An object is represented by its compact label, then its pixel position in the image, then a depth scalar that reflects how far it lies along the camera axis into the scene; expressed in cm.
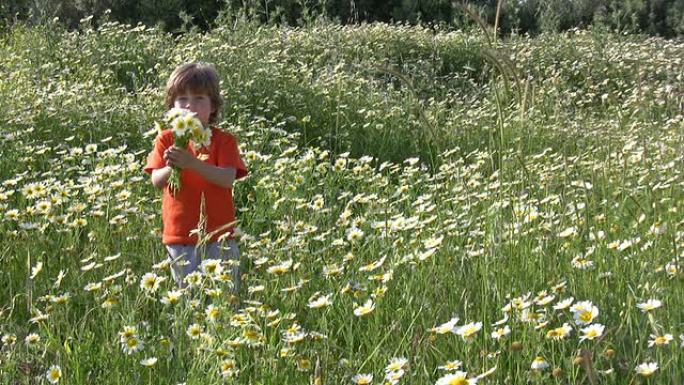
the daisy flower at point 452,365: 202
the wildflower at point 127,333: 229
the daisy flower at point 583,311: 214
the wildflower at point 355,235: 321
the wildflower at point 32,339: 240
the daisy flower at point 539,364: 198
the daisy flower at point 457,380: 188
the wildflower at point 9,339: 234
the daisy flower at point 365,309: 242
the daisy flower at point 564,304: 224
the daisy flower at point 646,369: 193
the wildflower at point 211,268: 243
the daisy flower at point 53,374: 216
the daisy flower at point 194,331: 228
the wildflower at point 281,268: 288
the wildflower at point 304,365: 221
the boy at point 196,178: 335
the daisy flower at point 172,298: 244
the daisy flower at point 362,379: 211
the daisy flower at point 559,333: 213
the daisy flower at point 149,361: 223
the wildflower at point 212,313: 228
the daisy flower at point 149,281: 251
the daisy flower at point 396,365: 205
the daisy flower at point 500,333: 213
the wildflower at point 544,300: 226
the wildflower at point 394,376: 197
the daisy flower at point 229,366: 212
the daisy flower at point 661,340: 193
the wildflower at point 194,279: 242
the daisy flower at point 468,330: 213
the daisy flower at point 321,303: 243
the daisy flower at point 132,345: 229
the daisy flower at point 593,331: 202
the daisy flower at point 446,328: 219
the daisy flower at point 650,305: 208
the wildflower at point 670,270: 246
